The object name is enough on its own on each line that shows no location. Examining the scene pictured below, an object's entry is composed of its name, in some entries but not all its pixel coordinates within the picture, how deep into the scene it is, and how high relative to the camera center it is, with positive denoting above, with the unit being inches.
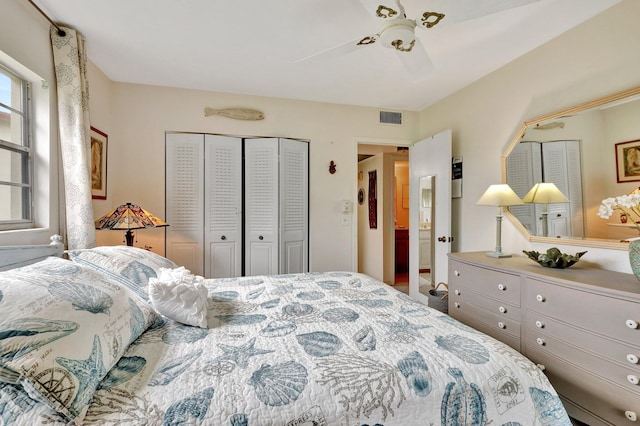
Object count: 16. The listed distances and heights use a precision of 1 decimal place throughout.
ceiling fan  55.1 +40.0
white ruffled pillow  49.8 -15.9
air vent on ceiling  145.3 +47.5
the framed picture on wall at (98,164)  99.0 +17.1
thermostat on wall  121.7 +14.4
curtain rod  72.4 +50.8
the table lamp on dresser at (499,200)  88.2 +3.2
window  67.9 +14.4
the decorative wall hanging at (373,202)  185.9 +5.8
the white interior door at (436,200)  122.0 +4.8
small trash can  108.4 -34.5
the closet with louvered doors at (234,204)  121.0 +3.1
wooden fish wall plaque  124.0 +43.0
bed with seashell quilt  28.8 -20.1
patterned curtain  78.6 +21.8
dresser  51.3 -24.8
